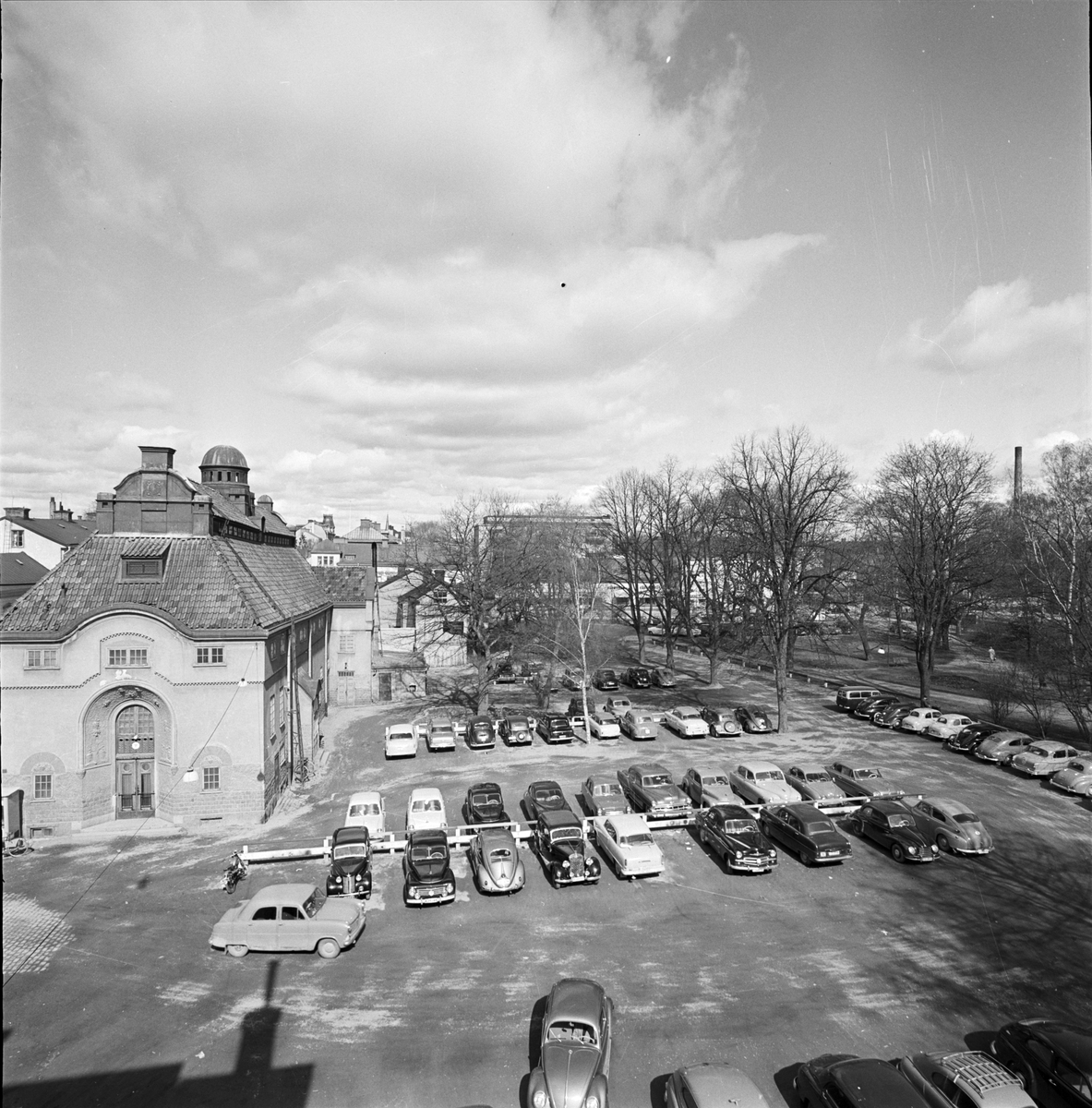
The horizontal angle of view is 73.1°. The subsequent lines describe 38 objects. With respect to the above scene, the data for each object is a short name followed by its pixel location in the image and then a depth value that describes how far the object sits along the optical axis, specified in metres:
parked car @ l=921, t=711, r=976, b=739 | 36.75
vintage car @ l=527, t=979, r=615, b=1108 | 11.78
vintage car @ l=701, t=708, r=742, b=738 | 38.56
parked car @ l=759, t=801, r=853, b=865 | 22.05
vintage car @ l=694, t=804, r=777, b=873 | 21.52
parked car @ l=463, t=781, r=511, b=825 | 25.48
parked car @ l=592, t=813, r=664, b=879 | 21.41
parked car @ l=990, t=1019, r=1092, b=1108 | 11.74
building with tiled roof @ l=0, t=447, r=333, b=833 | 26.30
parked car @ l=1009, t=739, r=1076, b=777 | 30.45
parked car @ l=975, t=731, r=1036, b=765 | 32.34
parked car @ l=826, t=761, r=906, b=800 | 27.19
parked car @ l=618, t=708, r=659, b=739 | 38.00
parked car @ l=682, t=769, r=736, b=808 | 26.86
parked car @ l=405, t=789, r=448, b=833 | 24.56
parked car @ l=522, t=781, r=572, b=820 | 25.94
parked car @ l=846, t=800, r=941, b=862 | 22.28
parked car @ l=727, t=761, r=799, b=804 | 26.48
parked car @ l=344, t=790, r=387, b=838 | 24.83
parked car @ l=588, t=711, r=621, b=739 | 37.84
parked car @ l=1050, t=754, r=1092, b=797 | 28.47
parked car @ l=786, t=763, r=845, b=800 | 26.86
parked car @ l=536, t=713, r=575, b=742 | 37.56
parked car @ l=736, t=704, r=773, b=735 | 39.22
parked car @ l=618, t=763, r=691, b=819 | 25.99
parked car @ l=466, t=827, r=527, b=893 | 20.48
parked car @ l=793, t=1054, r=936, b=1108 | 11.09
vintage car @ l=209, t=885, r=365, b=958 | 17.34
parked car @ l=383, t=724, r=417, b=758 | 35.31
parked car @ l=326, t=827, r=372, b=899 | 20.30
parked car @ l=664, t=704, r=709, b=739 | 38.19
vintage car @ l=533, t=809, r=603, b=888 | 21.00
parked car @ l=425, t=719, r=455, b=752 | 36.44
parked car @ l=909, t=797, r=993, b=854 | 22.72
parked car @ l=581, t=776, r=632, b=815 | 25.72
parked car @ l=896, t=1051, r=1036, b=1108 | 11.25
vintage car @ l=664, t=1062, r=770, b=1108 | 11.06
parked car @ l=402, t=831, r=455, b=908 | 19.75
